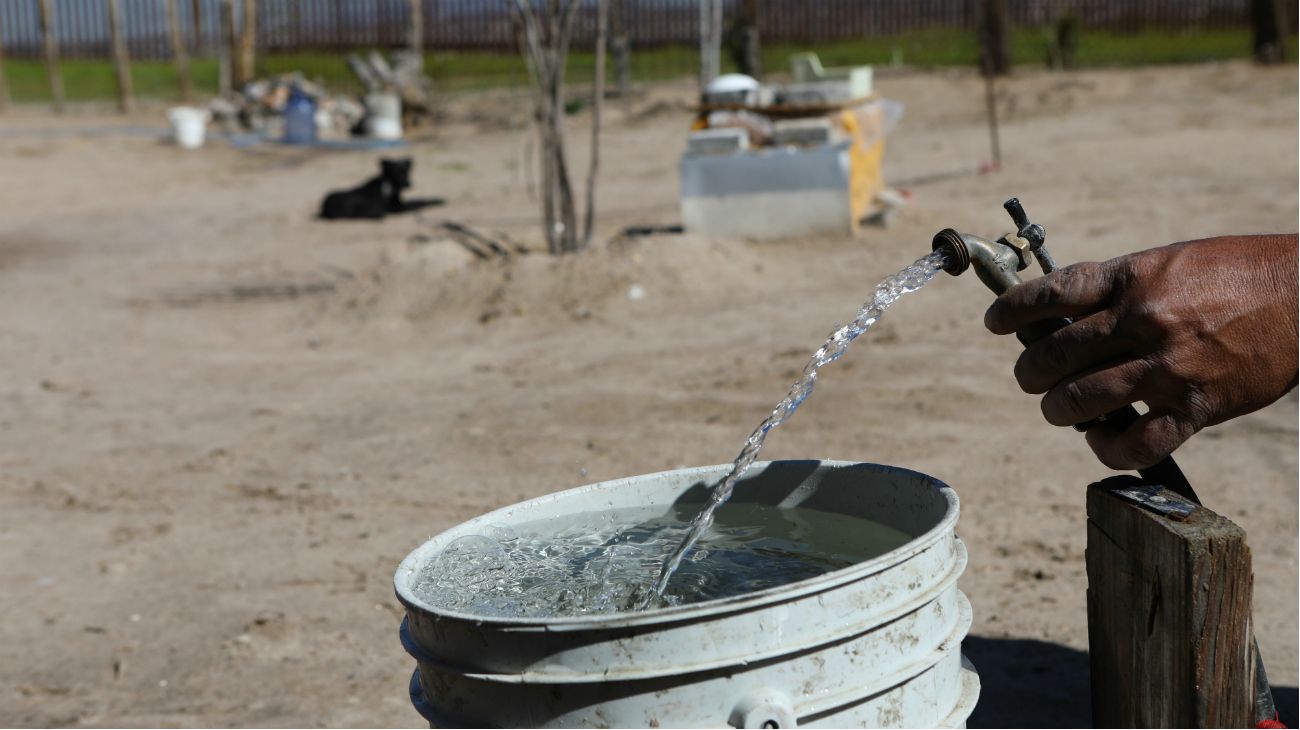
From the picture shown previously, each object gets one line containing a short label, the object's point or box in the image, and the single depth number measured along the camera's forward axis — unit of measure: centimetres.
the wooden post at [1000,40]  1717
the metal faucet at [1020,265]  200
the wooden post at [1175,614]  193
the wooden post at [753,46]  1714
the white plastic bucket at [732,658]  159
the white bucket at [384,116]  1886
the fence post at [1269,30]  1617
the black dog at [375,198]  1177
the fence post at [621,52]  1927
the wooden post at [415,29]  2167
